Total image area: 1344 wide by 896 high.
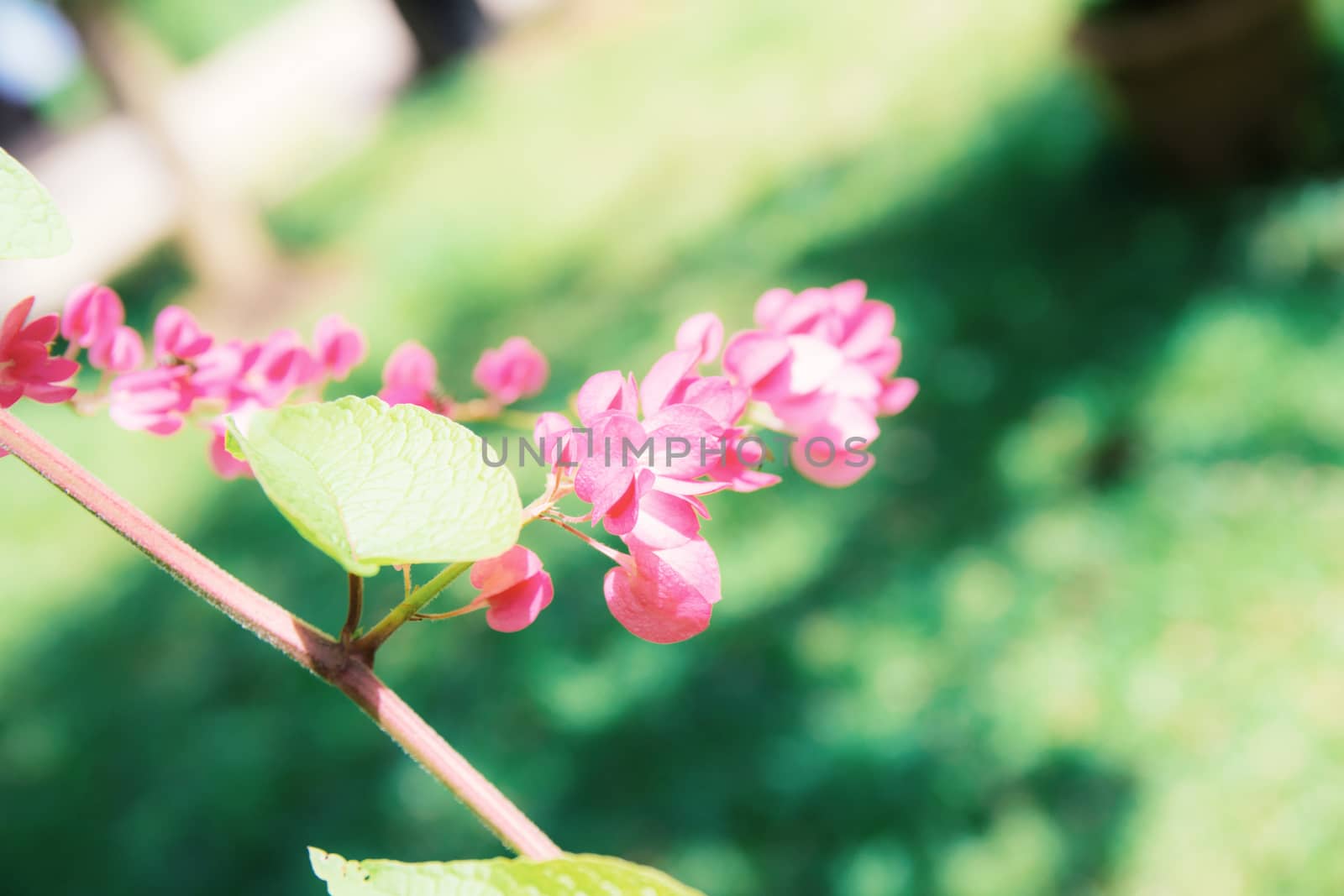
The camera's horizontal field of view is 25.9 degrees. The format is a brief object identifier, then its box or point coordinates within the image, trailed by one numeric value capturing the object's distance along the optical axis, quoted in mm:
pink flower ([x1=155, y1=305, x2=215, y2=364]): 389
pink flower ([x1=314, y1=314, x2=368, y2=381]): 407
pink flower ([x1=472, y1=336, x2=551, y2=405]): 409
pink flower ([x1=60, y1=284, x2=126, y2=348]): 390
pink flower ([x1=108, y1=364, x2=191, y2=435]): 382
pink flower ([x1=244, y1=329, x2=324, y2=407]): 391
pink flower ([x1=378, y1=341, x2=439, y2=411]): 397
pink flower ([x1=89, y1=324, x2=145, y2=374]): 396
